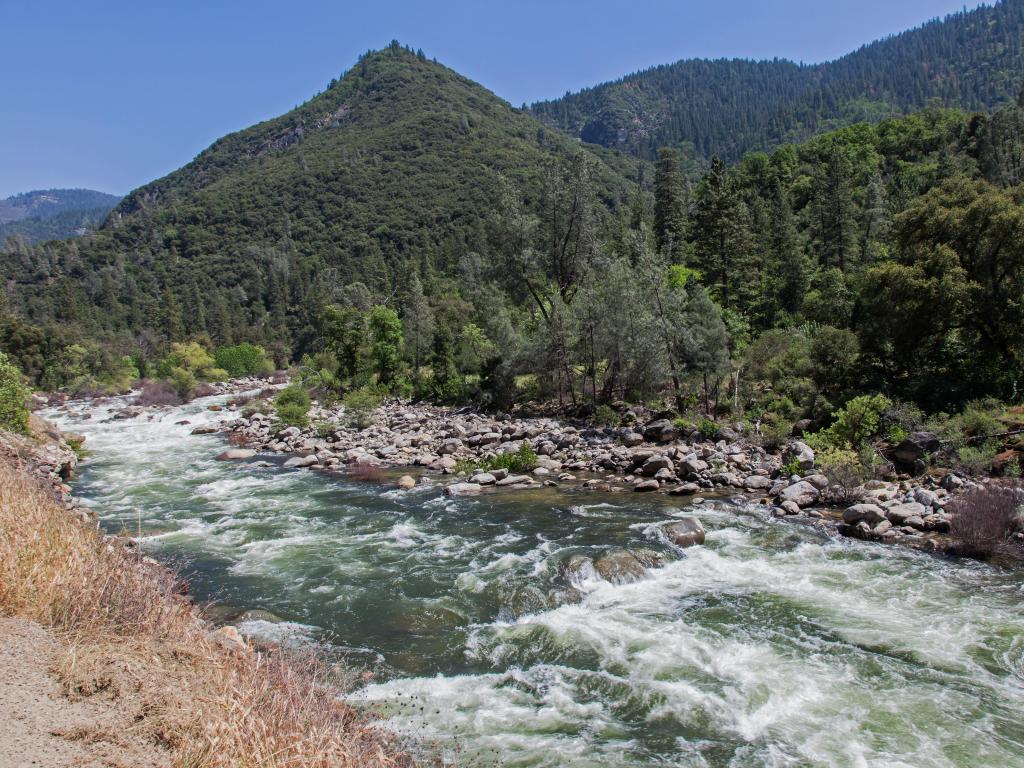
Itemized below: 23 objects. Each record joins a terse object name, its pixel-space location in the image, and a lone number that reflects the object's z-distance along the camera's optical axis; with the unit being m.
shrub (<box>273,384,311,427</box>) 33.16
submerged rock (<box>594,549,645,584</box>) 12.12
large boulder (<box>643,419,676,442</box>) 24.23
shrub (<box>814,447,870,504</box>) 16.59
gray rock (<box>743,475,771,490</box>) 18.59
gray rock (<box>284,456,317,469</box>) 25.28
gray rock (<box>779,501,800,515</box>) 16.00
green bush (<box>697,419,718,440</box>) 23.81
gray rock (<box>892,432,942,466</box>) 18.11
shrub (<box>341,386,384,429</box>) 32.59
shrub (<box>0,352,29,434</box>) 22.55
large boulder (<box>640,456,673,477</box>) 20.47
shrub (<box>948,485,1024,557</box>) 12.48
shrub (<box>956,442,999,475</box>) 16.53
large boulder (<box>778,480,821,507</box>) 16.66
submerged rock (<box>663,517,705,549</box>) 14.04
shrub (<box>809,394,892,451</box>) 19.78
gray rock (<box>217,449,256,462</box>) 27.25
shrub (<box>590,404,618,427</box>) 27.45
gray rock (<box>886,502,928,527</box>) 14.41
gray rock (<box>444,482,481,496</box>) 19.66
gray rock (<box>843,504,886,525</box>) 14.38
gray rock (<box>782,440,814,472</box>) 19.11
